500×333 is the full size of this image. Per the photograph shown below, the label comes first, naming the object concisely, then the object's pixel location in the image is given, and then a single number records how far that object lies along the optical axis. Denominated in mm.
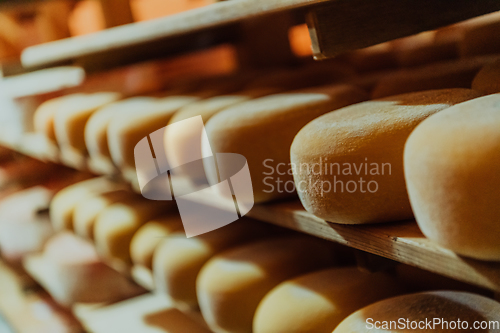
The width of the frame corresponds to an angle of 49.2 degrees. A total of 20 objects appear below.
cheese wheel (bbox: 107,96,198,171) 1388
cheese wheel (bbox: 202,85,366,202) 929
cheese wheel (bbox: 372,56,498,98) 1036
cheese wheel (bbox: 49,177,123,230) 2188
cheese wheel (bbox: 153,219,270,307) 1381
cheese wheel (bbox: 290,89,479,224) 700
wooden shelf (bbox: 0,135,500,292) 568
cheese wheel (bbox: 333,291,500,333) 774
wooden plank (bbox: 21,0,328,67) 846
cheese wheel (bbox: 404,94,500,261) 515
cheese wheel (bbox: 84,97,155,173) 1594
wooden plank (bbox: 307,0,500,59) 769
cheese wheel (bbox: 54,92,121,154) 1777
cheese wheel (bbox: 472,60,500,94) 850
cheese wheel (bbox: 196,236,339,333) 1150
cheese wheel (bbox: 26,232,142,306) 2197
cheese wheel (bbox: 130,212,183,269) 1604
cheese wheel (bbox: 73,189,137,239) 1964
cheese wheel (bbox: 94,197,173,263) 1759
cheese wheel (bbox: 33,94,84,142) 1999
